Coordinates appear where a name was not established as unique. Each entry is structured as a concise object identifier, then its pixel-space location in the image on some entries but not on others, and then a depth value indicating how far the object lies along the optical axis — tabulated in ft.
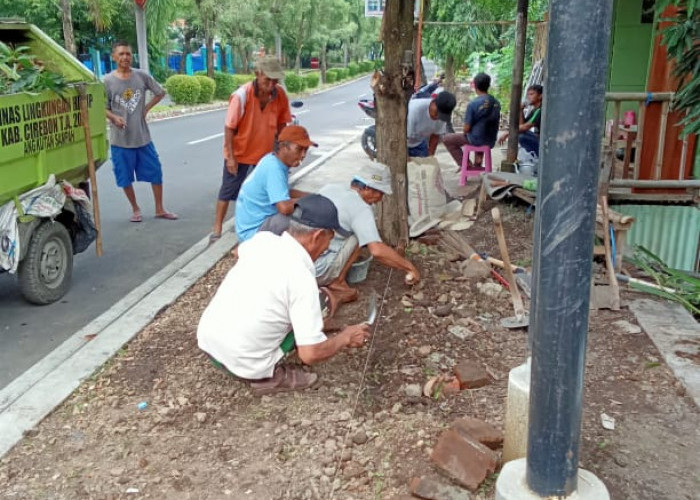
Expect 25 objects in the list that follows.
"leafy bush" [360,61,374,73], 237.98
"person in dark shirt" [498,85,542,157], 31.19
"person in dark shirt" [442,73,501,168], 30.45
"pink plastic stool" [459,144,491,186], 31.04
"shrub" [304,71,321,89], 132.16
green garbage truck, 15.60
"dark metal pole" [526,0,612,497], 6.20
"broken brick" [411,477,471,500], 9.23
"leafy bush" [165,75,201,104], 80.74
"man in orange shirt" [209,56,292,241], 20.10
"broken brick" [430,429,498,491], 9.48
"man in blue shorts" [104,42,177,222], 23.38
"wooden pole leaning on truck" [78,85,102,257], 18.03
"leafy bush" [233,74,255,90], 102.92
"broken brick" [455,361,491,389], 12.28
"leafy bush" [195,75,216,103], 83.87
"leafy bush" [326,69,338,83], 164.25
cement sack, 22.50
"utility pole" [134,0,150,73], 68.03
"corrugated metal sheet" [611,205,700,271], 23.02
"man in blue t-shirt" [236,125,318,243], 15.85
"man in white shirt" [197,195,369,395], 10.73
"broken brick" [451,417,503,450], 10.28
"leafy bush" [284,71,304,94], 116.88
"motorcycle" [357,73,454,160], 33.73
